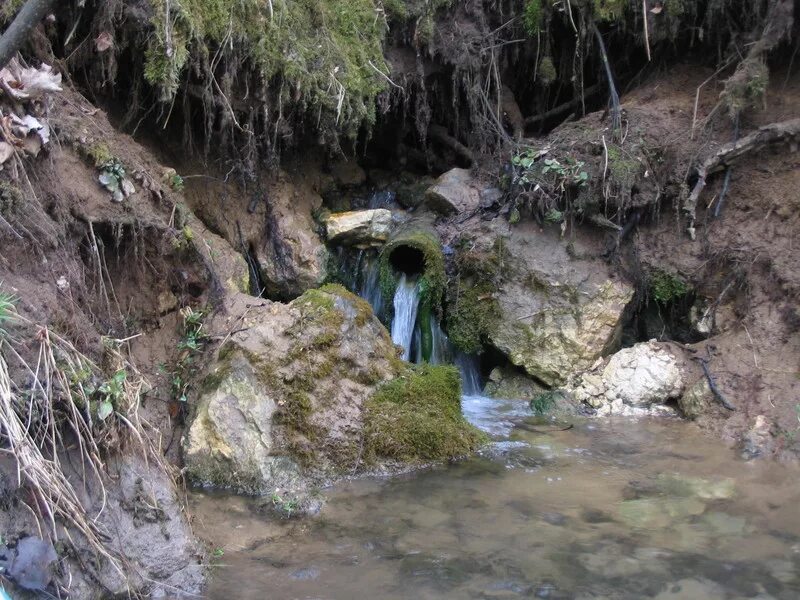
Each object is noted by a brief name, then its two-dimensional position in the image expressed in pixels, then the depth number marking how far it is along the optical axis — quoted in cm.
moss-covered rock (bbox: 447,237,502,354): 632
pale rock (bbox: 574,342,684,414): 568
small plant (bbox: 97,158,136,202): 426
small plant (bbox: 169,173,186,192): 495
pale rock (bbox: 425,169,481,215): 688
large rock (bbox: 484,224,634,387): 612
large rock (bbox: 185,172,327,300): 618
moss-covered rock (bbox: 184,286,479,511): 408
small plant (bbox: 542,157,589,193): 617
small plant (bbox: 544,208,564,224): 629
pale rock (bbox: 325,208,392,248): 663
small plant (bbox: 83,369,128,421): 305
